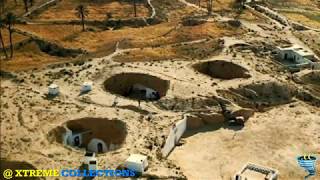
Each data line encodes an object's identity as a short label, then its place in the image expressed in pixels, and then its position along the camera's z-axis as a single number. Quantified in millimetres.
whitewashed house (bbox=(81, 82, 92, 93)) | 62250
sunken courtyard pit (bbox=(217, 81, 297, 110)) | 64344
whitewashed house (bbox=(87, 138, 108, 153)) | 55500
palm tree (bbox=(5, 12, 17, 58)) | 74625
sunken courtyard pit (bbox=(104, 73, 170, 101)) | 66000
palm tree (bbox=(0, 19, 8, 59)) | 73188
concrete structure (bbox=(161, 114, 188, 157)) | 54188
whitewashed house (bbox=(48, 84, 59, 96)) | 60656
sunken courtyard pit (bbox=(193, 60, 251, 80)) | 70812
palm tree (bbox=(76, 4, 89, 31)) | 89856
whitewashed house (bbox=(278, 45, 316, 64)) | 73500
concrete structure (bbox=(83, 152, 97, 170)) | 46250
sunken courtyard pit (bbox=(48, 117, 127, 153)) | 54781
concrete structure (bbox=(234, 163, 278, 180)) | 50156
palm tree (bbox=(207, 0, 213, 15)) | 99838
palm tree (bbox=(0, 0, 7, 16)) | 98225
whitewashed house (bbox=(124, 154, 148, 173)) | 46656
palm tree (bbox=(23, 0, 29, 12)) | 96506
